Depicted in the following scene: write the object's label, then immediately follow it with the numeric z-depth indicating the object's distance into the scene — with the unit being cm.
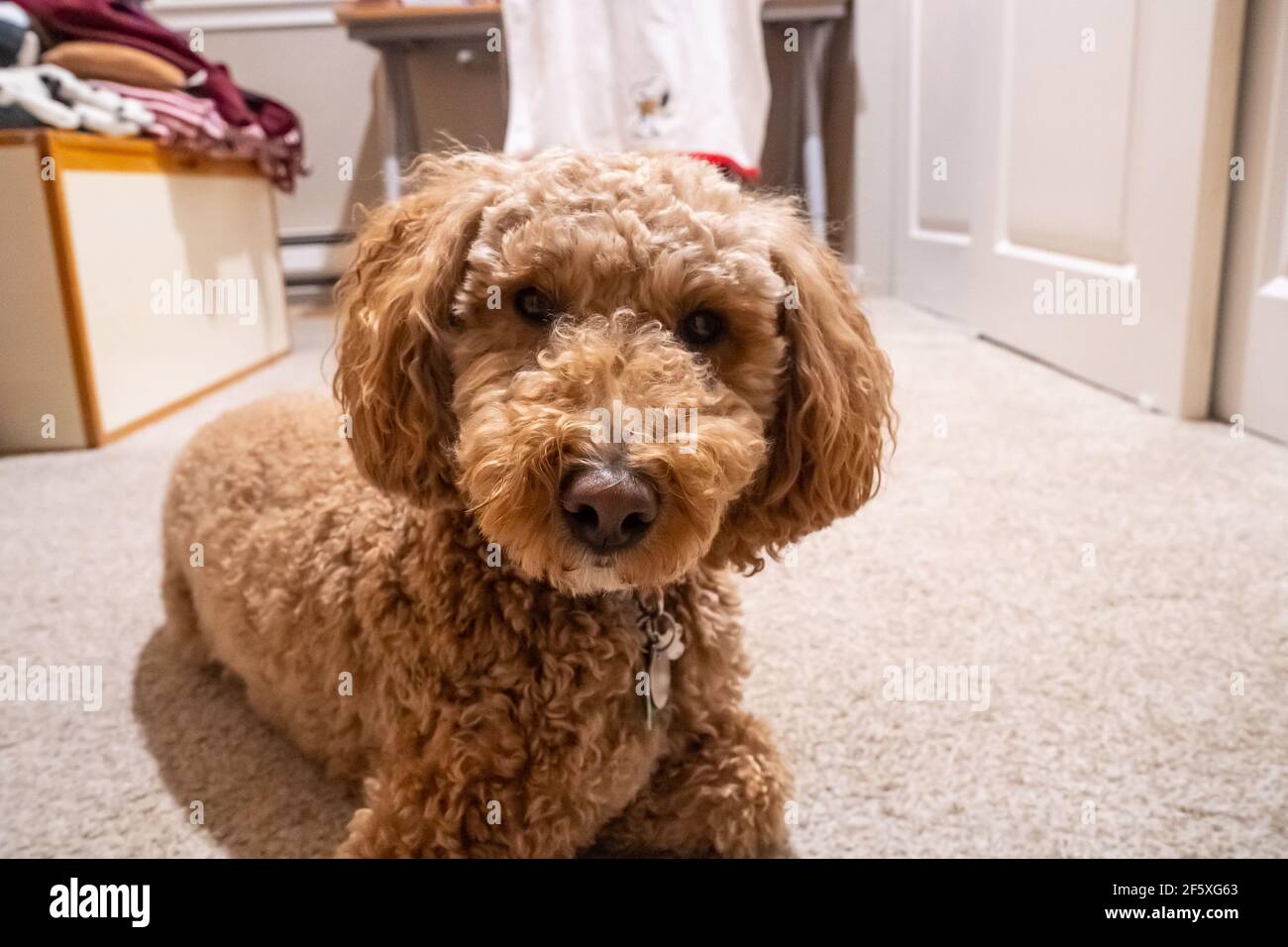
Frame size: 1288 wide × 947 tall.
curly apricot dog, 73
